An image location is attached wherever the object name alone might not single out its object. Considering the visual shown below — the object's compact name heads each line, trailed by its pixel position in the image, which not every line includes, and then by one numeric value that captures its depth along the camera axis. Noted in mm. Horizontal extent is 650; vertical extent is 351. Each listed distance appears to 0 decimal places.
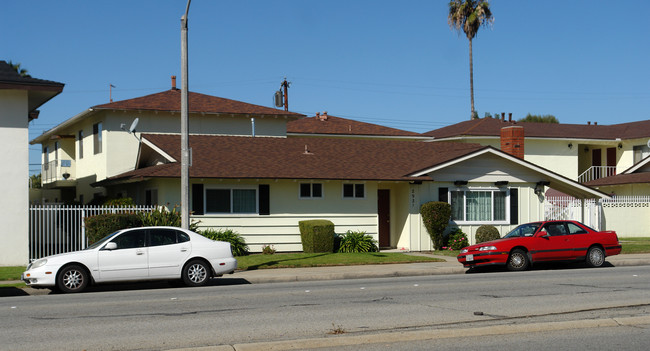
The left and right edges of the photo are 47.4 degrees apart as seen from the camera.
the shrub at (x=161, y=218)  22922
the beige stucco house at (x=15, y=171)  21625
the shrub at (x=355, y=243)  26078
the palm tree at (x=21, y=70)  40775
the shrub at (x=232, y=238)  24656
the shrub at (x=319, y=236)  25188
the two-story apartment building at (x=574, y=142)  45000
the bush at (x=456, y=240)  27234
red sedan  20328
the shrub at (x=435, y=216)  26562
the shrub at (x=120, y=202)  25109
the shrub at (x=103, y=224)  21500
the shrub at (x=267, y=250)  25500
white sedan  15898
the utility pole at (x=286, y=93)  54691
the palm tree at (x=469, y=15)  55906
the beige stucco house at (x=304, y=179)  25625
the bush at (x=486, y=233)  27047
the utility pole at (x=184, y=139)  19438
